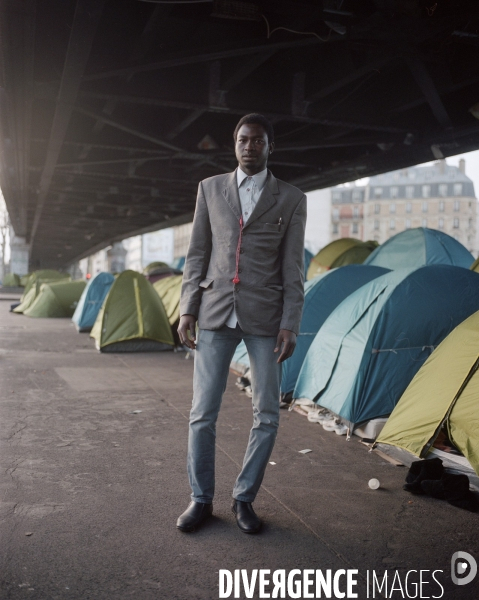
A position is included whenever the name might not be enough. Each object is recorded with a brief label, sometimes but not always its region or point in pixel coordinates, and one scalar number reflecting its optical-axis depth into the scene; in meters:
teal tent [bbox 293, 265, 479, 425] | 5.79
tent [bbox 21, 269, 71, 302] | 31.85
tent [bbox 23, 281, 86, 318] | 20.28
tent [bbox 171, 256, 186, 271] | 30.47
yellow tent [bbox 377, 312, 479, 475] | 4.46
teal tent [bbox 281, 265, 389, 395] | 7.36
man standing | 3.41
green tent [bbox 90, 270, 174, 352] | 11.83
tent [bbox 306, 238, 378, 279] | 14.48
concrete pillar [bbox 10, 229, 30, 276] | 40.78
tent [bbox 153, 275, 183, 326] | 12.66
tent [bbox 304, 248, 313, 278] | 19.42
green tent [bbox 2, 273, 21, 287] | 41.43
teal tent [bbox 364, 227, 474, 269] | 11.02
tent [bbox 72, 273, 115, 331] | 15.91
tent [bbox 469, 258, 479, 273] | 8.39
